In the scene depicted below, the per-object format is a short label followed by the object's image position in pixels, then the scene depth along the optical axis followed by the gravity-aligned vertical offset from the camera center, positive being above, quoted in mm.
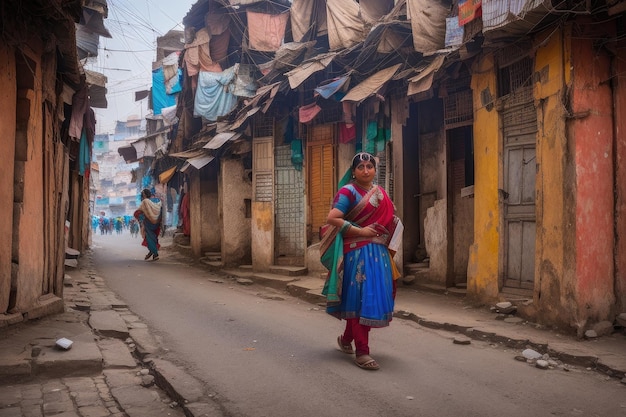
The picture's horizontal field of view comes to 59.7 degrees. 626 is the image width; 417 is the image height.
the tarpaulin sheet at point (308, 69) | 12242 +3332
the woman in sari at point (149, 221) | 17969 -228
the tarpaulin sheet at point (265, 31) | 16750 +5659
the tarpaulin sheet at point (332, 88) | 11438 +2662
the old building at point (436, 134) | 6988 +1520
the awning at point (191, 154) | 16859 +1891
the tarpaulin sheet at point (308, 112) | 12695 +2399
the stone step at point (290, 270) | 13141 -1386
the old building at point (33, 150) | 6013 +808
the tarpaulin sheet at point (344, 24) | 12828 +4554
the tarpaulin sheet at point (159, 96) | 30031 +6534
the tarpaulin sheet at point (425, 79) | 9094 +2305
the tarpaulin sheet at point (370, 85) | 10656 +2568
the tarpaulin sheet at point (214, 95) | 17000 +3804
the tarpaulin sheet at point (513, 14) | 6671 +2510
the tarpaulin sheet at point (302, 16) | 15195 +5596
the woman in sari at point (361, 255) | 5238 -414
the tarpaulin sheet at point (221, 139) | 14734 +2052
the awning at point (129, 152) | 30125 +3454
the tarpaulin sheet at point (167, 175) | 21266 +1527
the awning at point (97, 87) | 14484 +3454
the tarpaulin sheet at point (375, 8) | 12805 +4893
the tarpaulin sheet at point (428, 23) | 9945 +3486
